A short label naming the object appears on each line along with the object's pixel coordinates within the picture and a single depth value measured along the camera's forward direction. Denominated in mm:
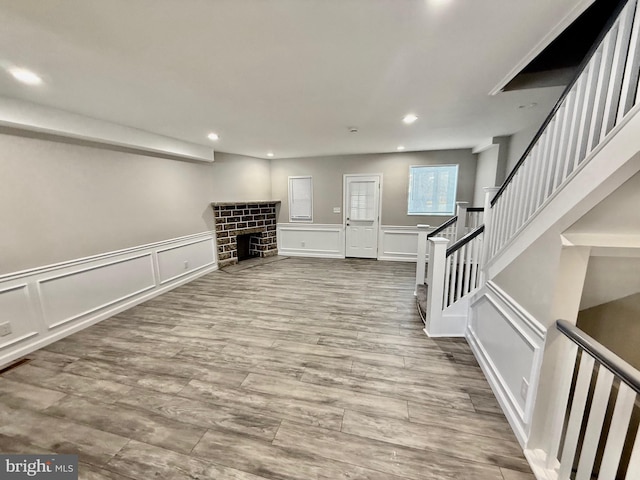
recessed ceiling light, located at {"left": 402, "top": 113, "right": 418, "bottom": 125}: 2941
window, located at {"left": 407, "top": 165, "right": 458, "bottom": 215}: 5496
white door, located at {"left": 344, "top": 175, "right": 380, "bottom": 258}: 5979
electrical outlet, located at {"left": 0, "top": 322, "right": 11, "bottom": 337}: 2426
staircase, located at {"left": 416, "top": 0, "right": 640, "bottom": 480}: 1046
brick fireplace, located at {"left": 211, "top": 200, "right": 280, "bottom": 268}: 5422
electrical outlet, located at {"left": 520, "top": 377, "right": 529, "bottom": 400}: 1606
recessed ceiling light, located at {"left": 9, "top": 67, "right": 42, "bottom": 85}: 1815
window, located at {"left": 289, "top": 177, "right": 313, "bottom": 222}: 6414
